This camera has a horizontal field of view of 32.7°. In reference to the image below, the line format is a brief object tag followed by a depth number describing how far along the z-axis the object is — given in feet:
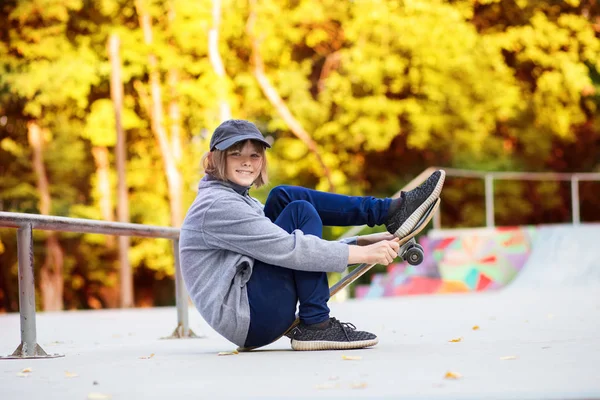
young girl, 14.20
